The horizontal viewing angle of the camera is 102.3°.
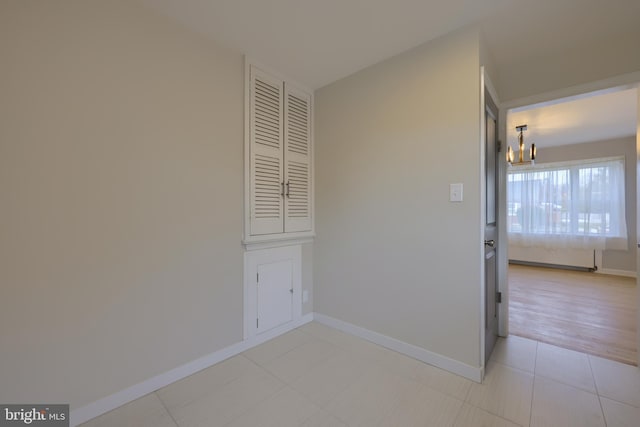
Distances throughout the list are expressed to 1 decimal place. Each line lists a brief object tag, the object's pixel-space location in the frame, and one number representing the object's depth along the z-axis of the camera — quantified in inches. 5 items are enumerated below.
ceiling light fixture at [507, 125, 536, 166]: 134.0
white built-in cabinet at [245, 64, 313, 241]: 84.7
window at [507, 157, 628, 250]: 179.8
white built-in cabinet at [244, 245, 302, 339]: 85.2
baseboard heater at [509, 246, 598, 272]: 192.1
